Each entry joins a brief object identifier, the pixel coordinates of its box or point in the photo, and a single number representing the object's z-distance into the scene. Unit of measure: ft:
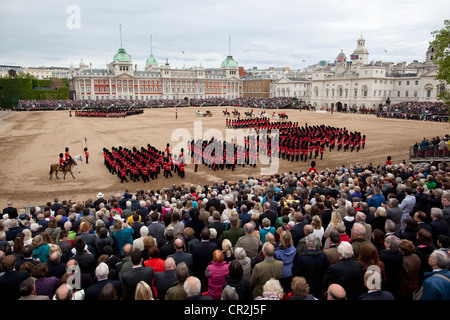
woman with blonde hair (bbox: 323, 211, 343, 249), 17.76
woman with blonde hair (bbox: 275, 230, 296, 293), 15.58
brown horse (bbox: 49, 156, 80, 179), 53.26
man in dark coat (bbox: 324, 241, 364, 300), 13.29
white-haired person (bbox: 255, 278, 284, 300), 11.46
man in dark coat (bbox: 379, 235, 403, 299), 14.34
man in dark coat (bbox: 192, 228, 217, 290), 16.85
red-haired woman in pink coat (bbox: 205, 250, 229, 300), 14.17
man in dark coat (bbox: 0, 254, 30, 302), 13.67
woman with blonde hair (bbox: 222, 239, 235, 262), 15.39
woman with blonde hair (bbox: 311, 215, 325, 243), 18.21
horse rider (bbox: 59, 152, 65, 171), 53.47
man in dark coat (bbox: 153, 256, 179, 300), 13.87
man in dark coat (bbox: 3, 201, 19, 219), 26.40
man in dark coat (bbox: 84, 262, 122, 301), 12.87
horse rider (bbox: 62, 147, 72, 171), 53.72
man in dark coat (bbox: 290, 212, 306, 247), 18.88
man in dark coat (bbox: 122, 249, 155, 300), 13.92
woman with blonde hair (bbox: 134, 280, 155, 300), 11.42
